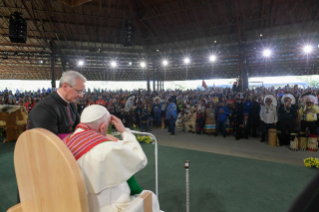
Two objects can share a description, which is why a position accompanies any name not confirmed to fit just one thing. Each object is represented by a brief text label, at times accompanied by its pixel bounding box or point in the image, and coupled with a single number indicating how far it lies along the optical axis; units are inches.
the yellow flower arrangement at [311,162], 164.9
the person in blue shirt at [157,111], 376.5
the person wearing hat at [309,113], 224.1
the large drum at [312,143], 213.9
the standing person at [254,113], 277.7
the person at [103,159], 45.1
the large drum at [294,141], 220.4
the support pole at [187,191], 88.5
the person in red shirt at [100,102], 342.6
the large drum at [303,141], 219.5
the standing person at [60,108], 67.1
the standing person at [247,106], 283.4
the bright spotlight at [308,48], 506.0
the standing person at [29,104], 374.3
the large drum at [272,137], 241.4
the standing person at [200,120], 318.3
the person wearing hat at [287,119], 239.1
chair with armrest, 36.1
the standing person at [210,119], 305.8
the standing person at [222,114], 293.6
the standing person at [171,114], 315.9
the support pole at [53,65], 594.5
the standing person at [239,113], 281.6
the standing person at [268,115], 255.3
